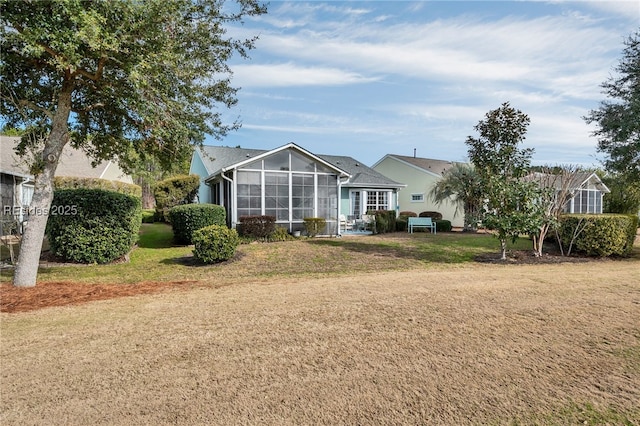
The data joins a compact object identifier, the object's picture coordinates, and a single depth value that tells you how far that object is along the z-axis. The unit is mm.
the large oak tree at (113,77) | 6211
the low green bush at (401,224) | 21609
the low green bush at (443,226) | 22297
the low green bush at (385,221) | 19891
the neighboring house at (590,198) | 27792
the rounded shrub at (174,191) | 23203
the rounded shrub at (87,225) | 9977
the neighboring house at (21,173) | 17703
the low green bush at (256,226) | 15172
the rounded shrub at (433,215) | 24562
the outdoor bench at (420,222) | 20594
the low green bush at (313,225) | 16688
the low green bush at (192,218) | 13648
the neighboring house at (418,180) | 25938
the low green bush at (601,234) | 12000
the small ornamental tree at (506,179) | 11250
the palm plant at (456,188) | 22406
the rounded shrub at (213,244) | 10056
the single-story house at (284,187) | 15961
